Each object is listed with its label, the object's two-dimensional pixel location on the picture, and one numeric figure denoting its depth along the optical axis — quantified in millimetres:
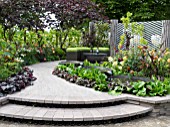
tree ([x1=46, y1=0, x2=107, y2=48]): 10492
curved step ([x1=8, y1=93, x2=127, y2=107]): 4316
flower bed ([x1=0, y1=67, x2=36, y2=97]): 4742
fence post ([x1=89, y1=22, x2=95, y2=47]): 10195
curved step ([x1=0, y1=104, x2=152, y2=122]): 3889
